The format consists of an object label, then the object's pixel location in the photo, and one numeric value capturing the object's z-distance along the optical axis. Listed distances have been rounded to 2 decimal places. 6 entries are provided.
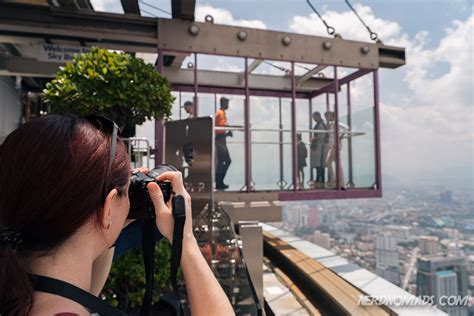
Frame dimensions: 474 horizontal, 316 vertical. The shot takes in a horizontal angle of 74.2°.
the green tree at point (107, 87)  2.62
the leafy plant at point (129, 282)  2.38
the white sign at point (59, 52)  5.05
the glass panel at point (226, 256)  2.05
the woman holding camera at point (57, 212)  0.56
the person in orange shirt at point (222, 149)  4.94
